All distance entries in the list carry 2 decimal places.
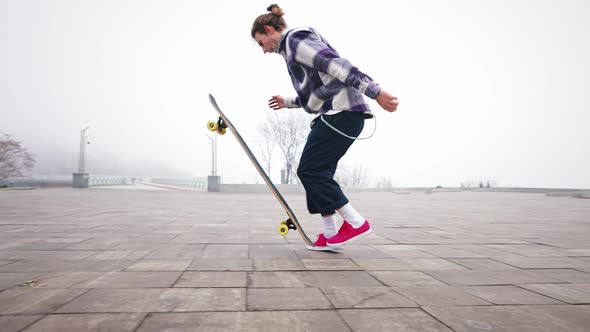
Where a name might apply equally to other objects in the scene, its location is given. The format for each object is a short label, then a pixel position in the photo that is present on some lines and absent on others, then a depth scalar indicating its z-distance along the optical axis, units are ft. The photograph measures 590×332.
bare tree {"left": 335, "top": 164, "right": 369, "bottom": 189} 179.15
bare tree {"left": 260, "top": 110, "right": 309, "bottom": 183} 109.40
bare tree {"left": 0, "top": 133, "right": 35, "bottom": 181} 94.79
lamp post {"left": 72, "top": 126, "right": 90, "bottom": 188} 81.41
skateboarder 8.93
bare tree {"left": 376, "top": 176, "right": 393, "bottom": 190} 224.06
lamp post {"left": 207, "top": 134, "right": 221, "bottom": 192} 81.51
